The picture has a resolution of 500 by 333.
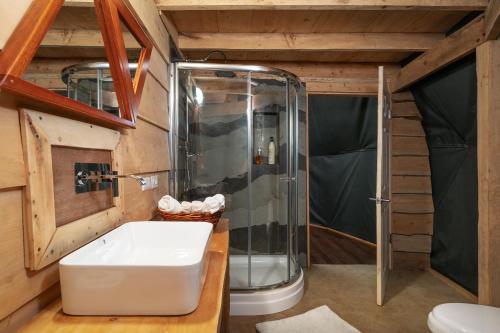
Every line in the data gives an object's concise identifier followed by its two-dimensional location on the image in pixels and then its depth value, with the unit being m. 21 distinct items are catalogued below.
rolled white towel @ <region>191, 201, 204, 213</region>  1.40
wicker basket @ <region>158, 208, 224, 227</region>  1.37
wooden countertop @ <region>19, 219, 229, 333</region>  0.60
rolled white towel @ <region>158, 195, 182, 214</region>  1.43
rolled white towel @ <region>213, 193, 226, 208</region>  1.51
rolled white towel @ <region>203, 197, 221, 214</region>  1.43
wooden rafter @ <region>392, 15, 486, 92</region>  1.83
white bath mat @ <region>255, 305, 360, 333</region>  1.81
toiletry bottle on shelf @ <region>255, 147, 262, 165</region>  2.55
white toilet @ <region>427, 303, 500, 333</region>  1.18
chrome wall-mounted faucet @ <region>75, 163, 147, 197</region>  0.88
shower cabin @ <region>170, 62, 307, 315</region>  2.25
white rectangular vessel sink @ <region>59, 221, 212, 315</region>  0.62
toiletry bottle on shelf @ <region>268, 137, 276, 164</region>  2.60
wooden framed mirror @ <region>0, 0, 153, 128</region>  0.61
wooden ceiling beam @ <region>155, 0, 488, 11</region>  1.80
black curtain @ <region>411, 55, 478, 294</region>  2.17
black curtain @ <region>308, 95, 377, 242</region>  3.66
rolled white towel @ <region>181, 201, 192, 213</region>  1.41
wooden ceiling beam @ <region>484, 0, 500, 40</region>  1.62
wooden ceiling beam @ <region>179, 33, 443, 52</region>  2.39
